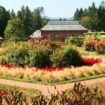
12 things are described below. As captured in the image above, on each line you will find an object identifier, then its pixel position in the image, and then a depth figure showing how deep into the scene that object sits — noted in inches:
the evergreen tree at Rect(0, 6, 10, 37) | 2864.2
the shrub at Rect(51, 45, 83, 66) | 783.7
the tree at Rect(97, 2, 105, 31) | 3257.9
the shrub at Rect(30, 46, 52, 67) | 780.0
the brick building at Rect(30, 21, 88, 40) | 2691.9
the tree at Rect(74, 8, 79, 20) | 4608.8
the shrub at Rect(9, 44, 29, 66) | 810.0
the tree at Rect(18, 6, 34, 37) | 3155.0
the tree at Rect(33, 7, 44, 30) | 3695.9
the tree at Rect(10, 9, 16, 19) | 3112.7
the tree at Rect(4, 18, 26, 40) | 2539.4
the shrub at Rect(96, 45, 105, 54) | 1239.5
